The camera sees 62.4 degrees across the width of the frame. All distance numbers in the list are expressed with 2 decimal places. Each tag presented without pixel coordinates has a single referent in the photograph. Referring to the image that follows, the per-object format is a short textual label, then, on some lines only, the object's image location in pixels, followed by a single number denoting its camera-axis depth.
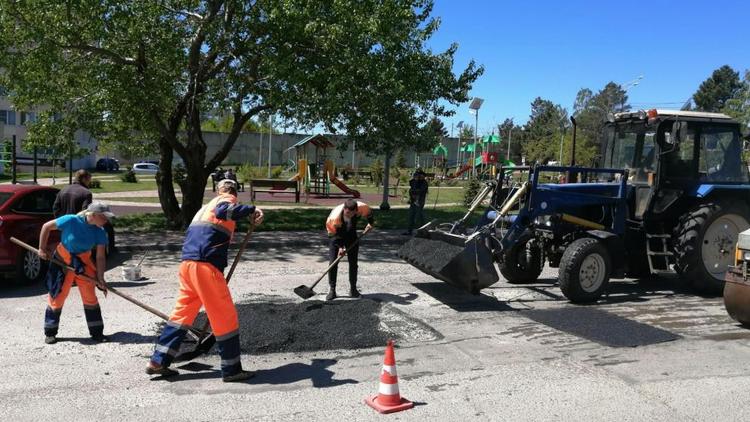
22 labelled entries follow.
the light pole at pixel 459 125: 72.56
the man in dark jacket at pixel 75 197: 8.27
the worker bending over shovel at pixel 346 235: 8.30
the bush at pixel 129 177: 36.91
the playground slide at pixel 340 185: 26.27
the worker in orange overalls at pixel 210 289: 5.11
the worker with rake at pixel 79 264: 6.22
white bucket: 9.47
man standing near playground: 15.34
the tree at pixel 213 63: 12.24
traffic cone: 4.63
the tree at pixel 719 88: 90.62
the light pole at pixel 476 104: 35.06
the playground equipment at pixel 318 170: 26.88
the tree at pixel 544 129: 65.69
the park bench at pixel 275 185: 24.72
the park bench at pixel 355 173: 40.69
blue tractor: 8.38
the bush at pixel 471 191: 23.22
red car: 8.42
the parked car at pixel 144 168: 54.71
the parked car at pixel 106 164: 58.72
